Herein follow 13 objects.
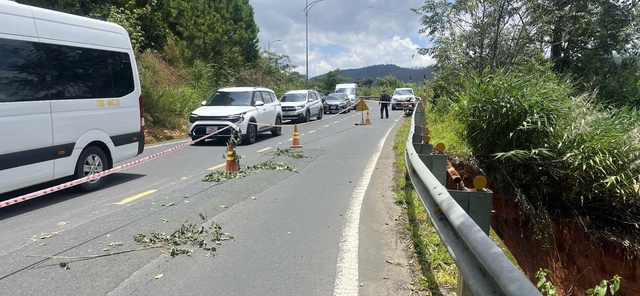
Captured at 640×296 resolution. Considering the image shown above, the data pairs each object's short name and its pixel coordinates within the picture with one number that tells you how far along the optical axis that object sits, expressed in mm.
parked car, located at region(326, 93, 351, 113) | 32188
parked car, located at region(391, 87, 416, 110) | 31984
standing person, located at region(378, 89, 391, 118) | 25297
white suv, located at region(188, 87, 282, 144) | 12578
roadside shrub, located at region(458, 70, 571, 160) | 6703
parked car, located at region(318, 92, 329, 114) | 32463
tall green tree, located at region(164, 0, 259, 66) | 26016
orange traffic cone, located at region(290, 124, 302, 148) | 12336
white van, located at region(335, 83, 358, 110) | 36644
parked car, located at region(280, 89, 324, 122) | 22250
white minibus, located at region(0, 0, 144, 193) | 5668
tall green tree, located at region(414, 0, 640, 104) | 13688
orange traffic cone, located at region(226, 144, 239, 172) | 8320
